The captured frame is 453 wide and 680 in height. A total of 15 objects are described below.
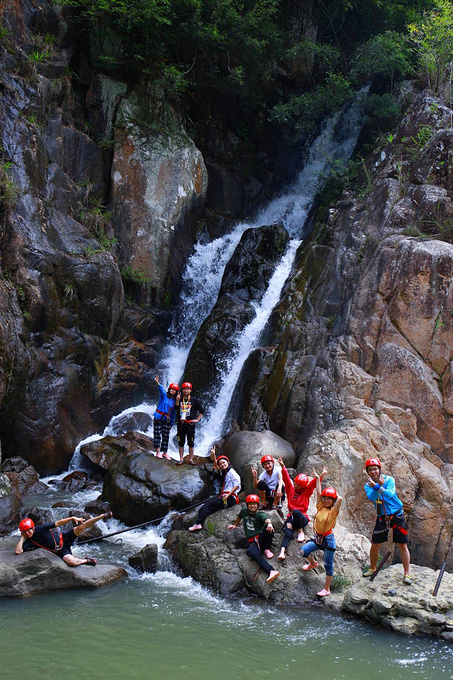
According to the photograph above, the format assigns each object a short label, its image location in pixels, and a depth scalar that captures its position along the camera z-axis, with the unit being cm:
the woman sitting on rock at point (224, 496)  912
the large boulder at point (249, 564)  755
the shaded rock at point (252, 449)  1072
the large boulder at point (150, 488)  1006
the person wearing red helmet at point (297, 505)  799
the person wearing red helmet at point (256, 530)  790
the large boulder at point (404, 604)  659
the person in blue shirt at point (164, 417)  1106
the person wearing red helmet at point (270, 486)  878
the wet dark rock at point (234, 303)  1493
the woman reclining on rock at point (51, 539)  777
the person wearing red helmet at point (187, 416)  1062
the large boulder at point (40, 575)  730
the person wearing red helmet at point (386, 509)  741
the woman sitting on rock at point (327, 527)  737
